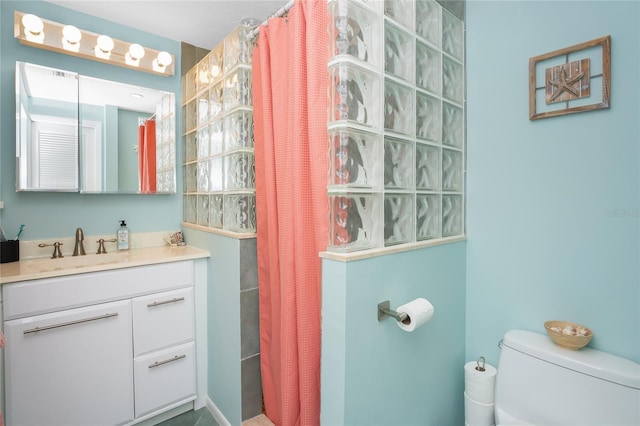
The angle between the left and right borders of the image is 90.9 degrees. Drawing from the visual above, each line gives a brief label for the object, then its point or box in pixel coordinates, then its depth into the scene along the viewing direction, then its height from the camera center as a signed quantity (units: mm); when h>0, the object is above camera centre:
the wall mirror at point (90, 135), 1755 +455
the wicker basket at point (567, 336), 1139 -474
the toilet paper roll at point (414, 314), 1091 -373
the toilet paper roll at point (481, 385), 1315 -748
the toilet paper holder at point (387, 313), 1103 -377
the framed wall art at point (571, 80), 1146 +493
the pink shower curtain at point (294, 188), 1198 +84
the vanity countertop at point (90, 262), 1410 -290
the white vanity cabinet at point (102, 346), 1377 -680
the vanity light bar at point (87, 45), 1711 +979
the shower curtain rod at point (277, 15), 1349 +878
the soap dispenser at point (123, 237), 2043 -190
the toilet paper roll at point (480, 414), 1306 -864
